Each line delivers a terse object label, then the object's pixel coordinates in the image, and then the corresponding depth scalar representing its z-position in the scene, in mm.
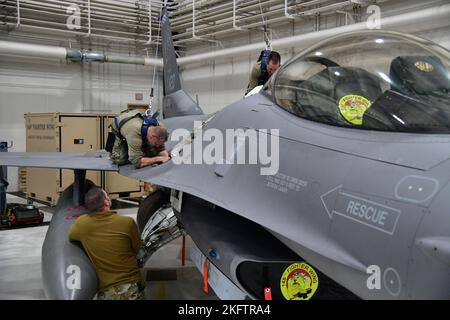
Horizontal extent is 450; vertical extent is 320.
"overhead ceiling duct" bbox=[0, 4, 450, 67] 6426
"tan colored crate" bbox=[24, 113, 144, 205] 8594
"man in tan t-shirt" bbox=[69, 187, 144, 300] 3391
